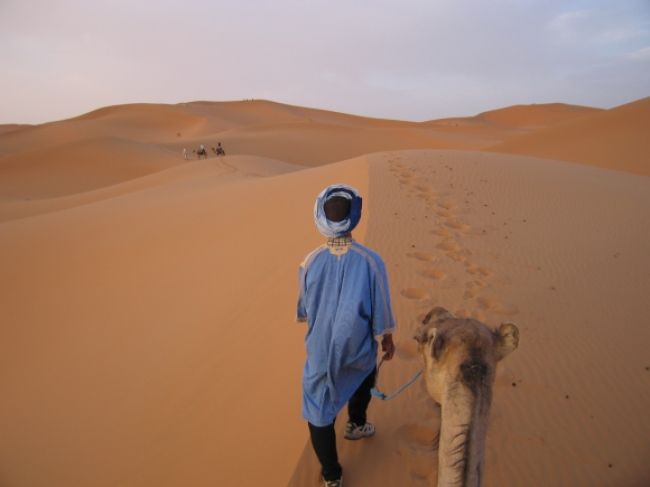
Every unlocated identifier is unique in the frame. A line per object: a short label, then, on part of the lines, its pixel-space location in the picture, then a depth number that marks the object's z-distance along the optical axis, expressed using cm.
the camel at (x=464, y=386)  120
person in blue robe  192
